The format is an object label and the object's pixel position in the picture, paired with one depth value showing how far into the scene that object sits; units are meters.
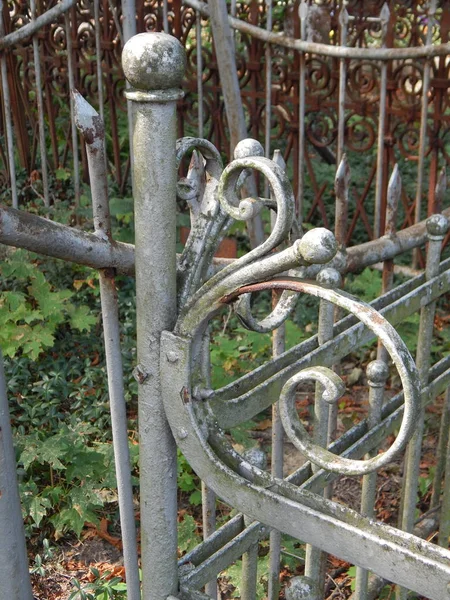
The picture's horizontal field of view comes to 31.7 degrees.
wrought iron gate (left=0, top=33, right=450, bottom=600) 1.11
